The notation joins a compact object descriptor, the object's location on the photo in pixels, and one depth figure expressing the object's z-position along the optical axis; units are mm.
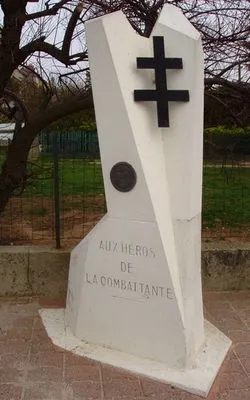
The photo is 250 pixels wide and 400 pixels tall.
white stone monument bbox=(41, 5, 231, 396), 3432
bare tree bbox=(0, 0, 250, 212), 4832
